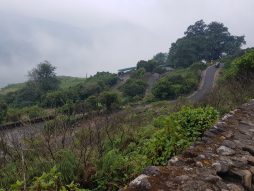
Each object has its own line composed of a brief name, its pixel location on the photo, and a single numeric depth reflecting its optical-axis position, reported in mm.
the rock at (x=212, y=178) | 1412
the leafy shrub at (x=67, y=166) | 2410
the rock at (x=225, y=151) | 1738
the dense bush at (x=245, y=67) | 6579
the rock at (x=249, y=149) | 1807
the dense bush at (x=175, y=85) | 15078
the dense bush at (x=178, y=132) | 2343
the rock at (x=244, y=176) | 1472
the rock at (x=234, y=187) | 1387
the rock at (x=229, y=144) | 1849
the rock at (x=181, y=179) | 1378
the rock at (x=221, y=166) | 1529
